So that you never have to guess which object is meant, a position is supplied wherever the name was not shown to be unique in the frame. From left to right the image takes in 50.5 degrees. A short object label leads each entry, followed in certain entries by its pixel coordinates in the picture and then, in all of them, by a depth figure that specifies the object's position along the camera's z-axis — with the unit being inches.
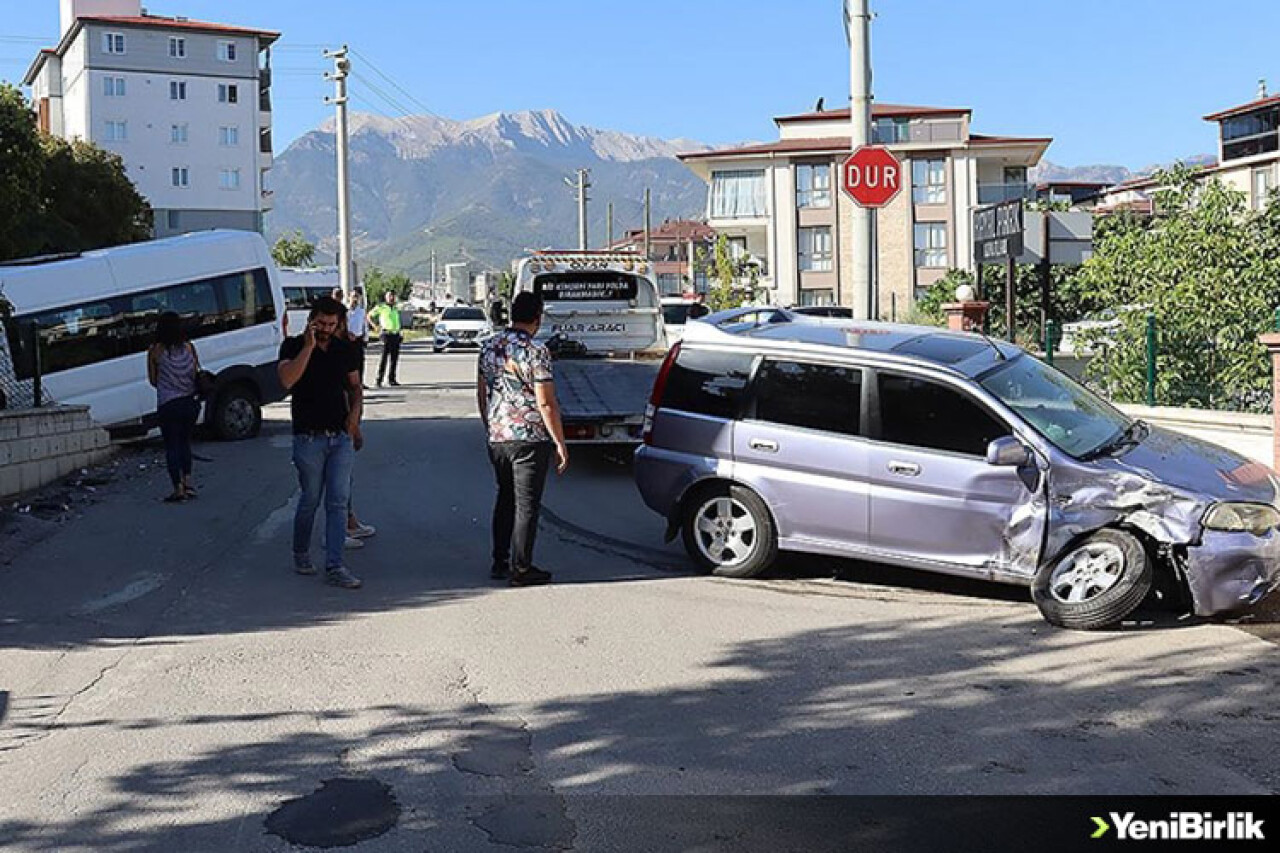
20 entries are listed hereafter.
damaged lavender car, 291.9
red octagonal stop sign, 522.6
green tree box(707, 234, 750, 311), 1807.3
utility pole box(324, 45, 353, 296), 1362.0
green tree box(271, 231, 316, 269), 3417.8
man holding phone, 343.9
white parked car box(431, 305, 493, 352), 1670.8
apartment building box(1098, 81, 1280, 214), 2864.2
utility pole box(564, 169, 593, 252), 2618.1
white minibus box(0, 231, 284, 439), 599.8
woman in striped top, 477.7
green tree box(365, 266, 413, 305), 3501.0
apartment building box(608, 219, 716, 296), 3343.0
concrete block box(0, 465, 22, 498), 489.4
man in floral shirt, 336.2
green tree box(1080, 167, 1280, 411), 554.3
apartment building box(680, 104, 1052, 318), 2415.1
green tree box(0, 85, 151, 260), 1227.2
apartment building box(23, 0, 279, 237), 3127.5
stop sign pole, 537.6
